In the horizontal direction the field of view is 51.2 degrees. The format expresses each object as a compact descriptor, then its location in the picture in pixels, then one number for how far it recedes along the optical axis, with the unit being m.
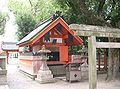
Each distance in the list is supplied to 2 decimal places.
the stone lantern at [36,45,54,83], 7.59
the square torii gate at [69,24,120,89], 4.24
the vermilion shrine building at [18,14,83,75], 8.99
